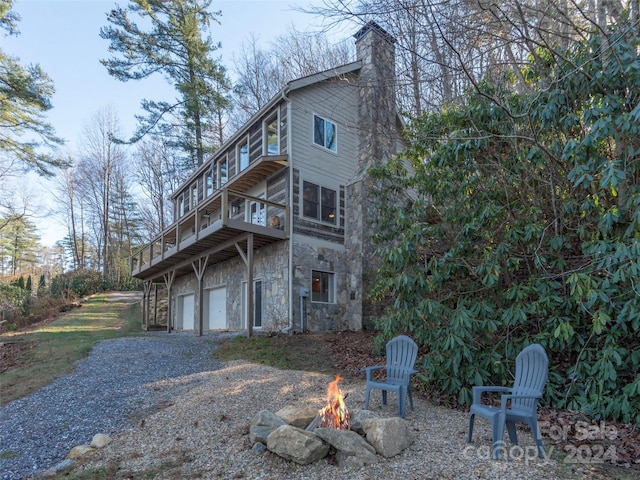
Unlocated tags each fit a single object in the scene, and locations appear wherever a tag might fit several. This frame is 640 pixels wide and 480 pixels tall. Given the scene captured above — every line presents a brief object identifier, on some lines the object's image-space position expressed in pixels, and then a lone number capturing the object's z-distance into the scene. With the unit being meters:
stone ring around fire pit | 3.25
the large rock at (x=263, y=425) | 3.57
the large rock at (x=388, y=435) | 3.38
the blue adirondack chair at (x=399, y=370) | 4.38
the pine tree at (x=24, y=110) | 15.32
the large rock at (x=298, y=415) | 3.93
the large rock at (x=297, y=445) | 3.23
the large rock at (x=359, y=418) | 3.74
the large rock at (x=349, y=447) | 3.25
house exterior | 10.91
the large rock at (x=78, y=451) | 3.90
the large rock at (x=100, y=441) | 4.11
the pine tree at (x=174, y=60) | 18.94
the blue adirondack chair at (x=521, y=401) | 3.36
